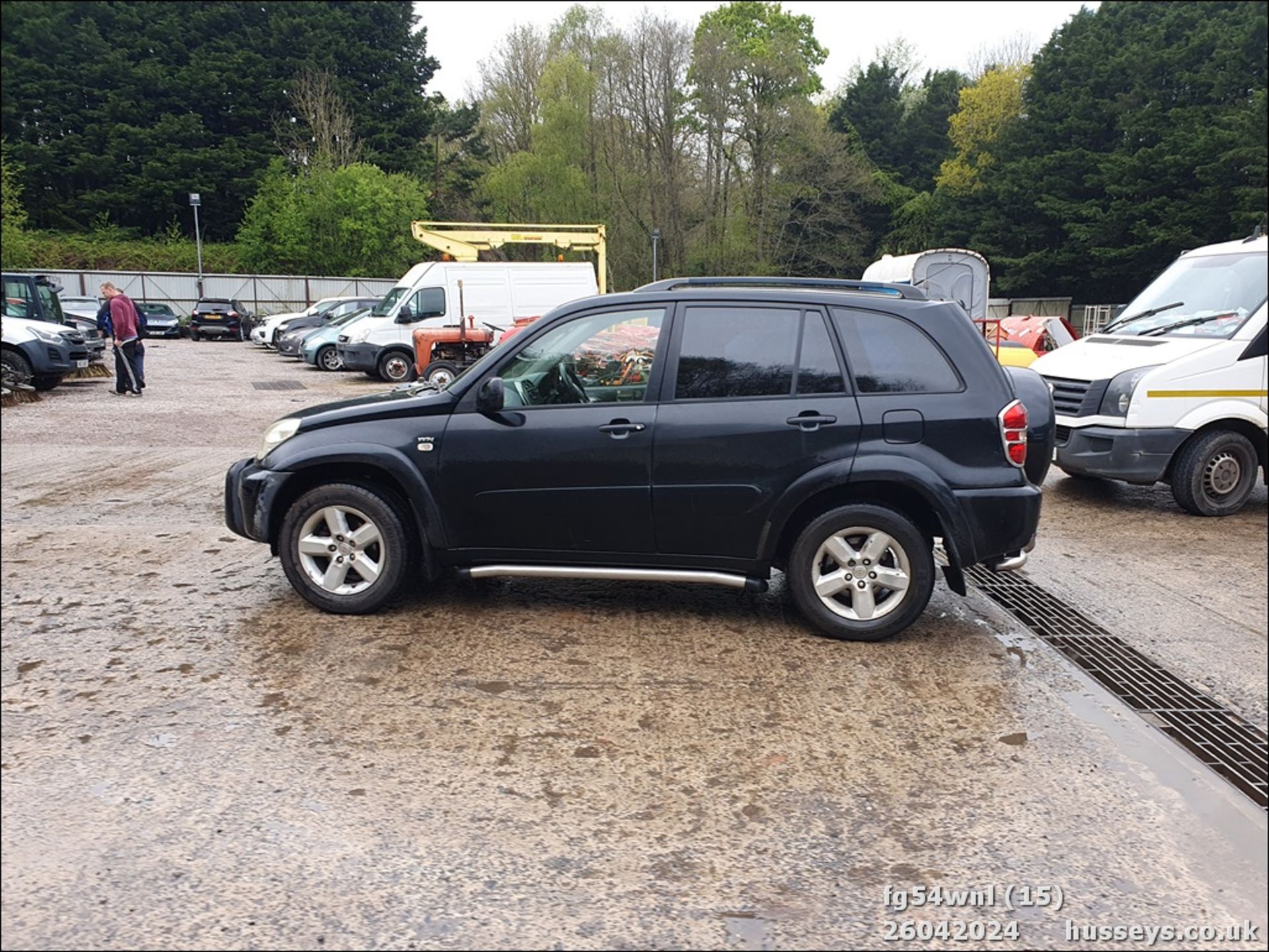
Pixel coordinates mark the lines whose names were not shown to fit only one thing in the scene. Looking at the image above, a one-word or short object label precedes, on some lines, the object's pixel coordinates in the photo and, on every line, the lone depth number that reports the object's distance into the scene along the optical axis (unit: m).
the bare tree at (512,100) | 22.91
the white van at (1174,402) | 7.61
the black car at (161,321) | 37.38
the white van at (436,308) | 21.25
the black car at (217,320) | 37.03
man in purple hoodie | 16.39
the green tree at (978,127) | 43.72
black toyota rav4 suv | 5.20
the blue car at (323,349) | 24.41
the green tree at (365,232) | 37.72
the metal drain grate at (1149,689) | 3.96
